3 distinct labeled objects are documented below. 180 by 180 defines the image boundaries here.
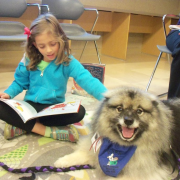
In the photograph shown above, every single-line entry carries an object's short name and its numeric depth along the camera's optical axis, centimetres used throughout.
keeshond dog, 100
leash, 112
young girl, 142
